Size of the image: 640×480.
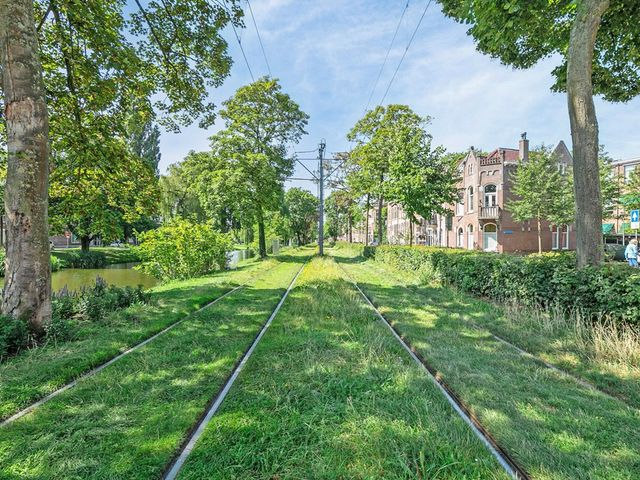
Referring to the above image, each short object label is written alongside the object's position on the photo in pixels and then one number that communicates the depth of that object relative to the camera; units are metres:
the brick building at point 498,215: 33.44
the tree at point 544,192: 28.41
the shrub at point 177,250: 14.26
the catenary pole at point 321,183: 26.17
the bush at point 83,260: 28.05
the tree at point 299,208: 58.44
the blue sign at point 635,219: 17.56
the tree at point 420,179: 17.00
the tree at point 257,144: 22.56
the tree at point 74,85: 5.10
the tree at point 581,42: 6.64
